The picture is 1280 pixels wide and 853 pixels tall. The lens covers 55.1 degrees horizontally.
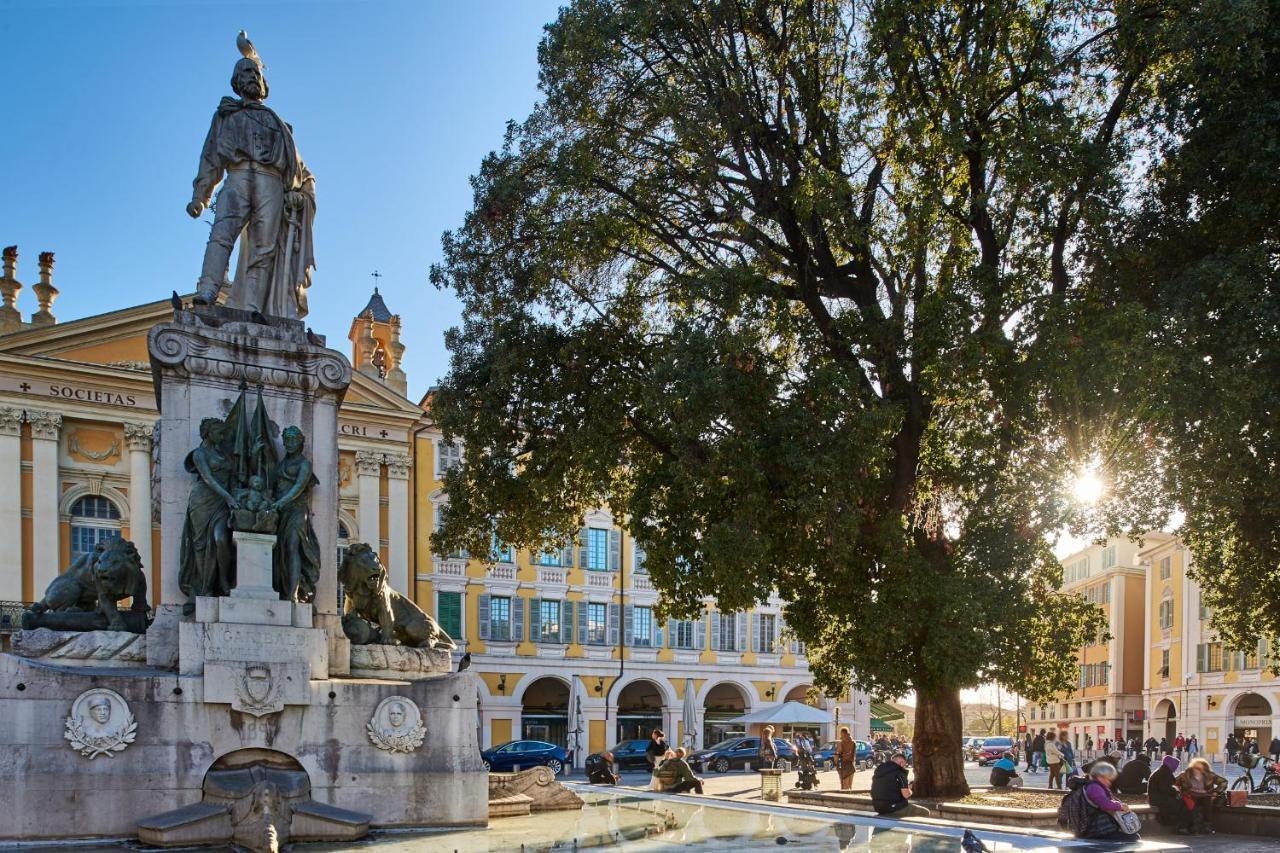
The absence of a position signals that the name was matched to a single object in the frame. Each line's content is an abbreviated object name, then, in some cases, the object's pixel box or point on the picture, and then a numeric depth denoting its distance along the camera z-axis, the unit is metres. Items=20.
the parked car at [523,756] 32.50
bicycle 26.02
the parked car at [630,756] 36.44
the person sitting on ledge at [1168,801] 13.80
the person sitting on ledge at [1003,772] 20.98
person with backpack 9.90
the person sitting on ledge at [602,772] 21.39
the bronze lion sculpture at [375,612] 10.64
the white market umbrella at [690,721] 42.16
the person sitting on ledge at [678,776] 19.08
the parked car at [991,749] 45.41
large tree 15.00
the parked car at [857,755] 39.56
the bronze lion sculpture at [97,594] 9.70
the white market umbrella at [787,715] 39.41
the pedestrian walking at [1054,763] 24.33
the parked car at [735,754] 37.50
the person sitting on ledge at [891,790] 12.73
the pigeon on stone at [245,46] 11.53
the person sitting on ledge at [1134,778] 17.64
